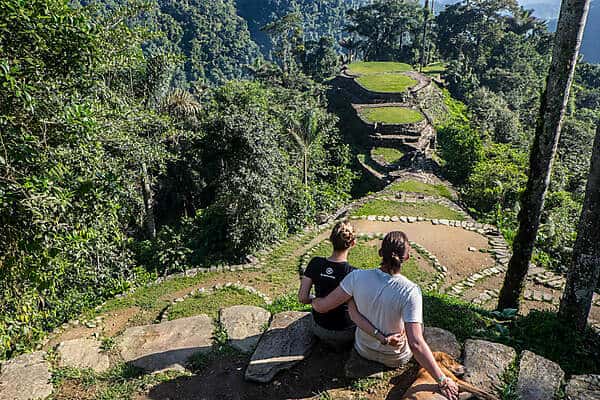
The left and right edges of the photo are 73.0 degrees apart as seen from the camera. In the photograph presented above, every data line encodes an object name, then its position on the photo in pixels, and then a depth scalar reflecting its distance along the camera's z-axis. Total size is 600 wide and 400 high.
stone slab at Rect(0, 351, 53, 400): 3.48
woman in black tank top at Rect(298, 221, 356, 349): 3.30
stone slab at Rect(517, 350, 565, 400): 3.03
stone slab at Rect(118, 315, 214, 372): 4.02
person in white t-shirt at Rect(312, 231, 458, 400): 2.61
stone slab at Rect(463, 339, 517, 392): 3.12
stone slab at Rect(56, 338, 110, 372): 4.01
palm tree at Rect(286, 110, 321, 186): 14.52
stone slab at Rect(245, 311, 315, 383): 3.56
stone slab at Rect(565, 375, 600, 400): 3.00
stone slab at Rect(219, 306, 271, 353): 4.23
